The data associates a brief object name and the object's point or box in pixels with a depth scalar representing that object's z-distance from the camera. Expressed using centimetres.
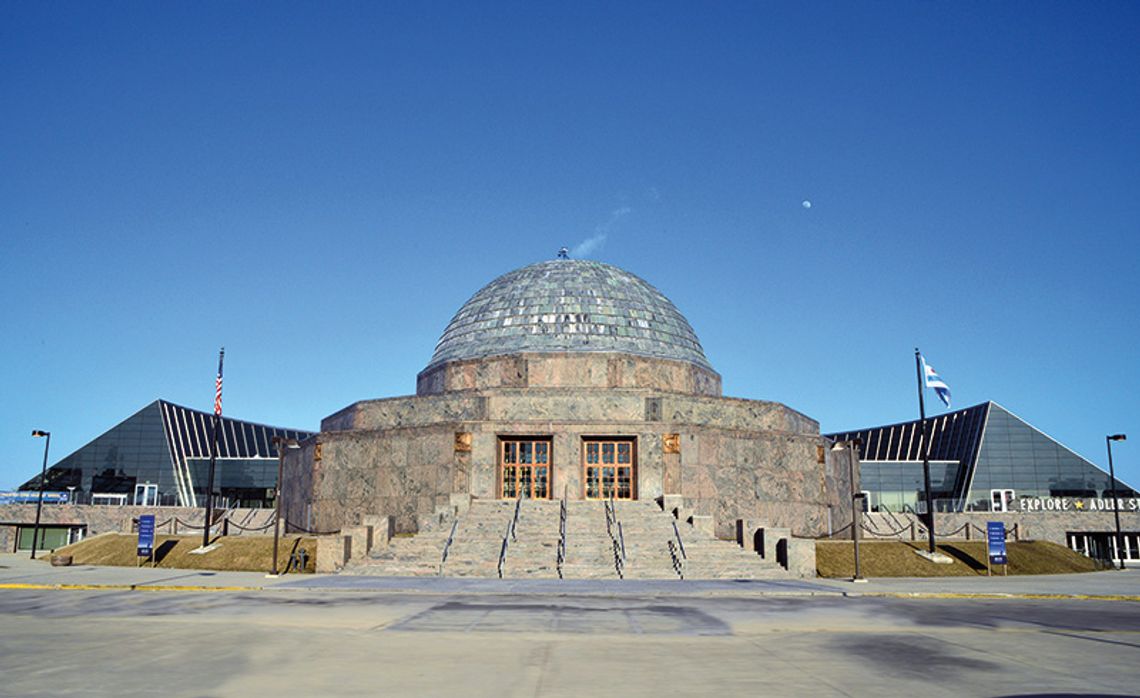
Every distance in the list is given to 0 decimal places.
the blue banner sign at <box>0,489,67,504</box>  3259
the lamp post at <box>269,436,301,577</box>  2023
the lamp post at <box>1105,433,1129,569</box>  2669
